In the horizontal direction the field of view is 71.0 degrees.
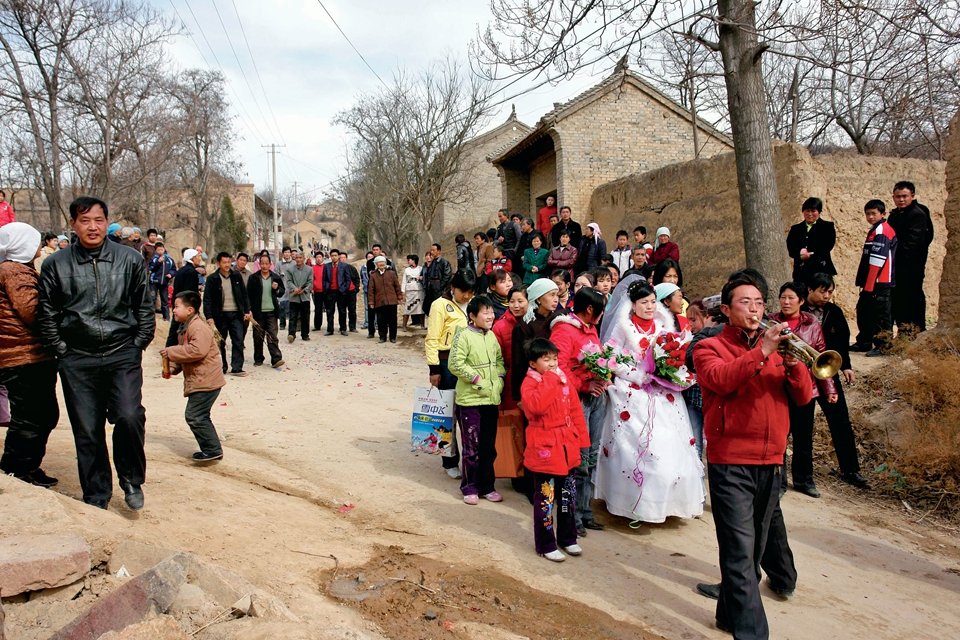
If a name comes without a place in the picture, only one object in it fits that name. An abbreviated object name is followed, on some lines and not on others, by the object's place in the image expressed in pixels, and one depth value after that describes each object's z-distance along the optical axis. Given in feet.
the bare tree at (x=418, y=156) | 76.23
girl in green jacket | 18.45
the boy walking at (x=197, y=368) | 20.18
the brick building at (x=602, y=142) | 62.59
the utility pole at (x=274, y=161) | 148.77
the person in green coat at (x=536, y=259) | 40.70
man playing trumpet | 11.38
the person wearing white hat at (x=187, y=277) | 35.55
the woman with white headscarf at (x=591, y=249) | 38.42
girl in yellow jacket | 21.66
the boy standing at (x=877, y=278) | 26.32
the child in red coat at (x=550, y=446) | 14.96
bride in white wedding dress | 16.80
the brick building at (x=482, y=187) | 107.24
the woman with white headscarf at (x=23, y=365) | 14.83
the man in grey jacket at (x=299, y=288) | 47.57
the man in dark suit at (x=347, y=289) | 49.96
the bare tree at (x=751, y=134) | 25.54
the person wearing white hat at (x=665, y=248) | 34.96
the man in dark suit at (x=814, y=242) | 28.19
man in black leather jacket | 14.21
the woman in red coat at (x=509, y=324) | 18.99
